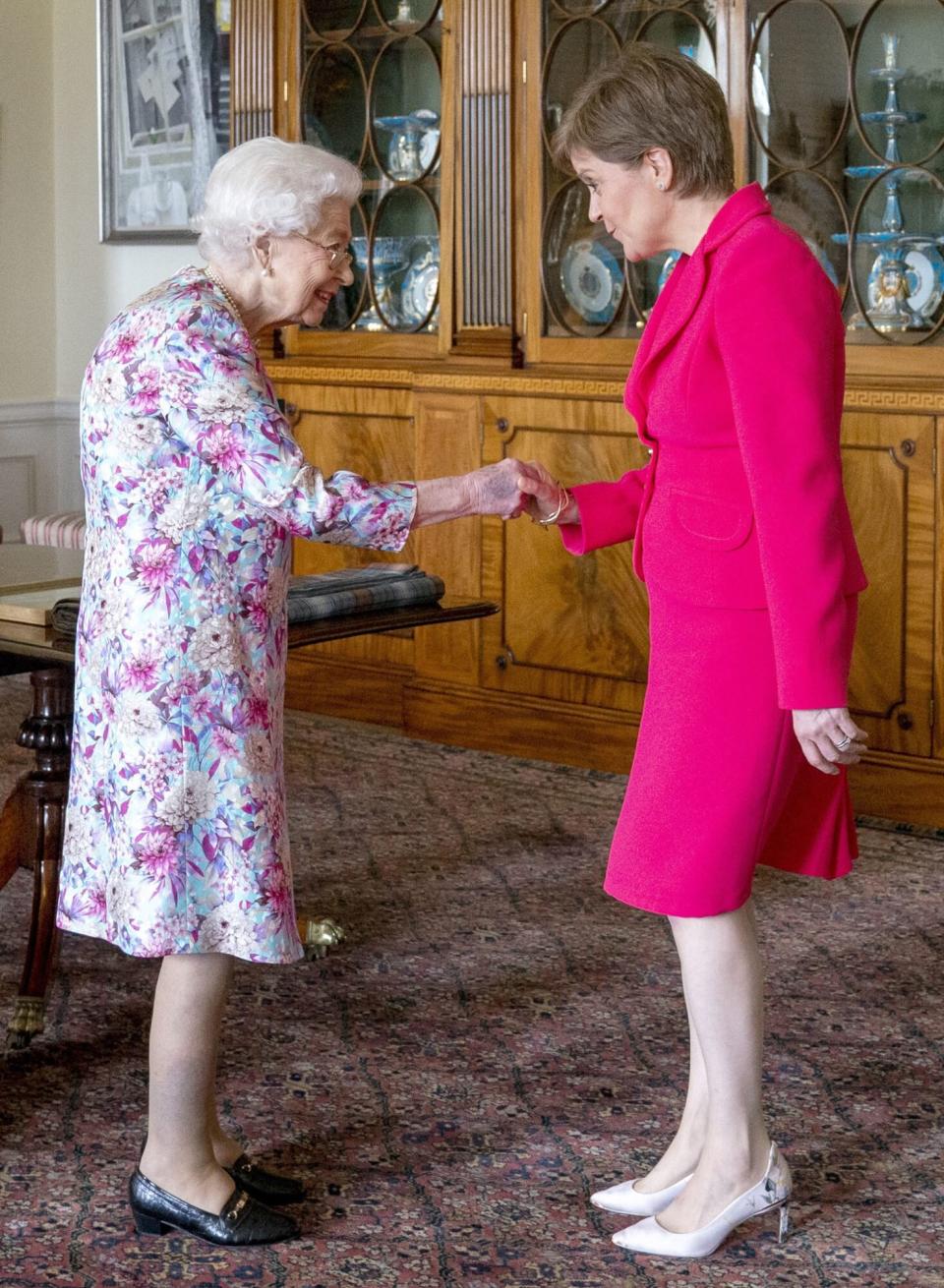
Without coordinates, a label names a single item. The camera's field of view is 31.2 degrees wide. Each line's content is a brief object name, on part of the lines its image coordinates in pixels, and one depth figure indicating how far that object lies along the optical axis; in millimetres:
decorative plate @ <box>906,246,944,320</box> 4137
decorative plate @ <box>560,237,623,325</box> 4715
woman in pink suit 1911
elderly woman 2033
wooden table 2945
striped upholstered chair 5266
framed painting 6234
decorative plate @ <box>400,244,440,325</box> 5211
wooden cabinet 4156
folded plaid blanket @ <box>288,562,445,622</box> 3062
